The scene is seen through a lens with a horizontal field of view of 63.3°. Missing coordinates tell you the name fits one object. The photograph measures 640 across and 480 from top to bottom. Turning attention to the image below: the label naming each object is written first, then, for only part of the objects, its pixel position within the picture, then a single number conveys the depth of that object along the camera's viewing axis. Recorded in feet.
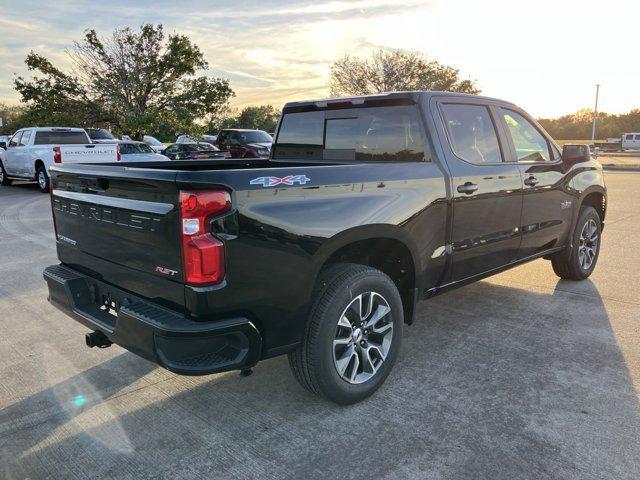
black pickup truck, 8.09
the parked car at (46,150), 45.44
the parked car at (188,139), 92.07
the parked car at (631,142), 170.30
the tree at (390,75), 134.10
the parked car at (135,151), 50.89
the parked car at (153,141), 90.02
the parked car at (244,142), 66.08
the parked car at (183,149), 70.74
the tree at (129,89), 83.97
